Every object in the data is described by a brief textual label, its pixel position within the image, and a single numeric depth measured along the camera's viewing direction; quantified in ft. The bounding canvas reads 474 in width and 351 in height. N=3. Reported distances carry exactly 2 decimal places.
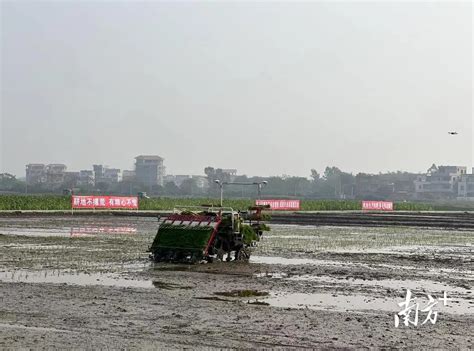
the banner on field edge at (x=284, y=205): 271.41
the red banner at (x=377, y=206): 323.98
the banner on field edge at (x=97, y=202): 234.17
